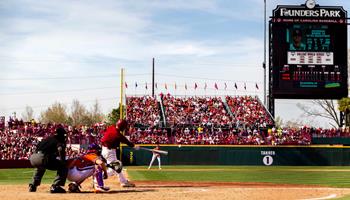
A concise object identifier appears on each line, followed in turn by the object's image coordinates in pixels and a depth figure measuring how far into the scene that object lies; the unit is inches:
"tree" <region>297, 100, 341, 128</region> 2886.3
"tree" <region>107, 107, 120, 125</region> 3101.6
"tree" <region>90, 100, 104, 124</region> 3765.5
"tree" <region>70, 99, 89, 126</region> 3722.9
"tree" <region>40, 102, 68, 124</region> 3708.2
